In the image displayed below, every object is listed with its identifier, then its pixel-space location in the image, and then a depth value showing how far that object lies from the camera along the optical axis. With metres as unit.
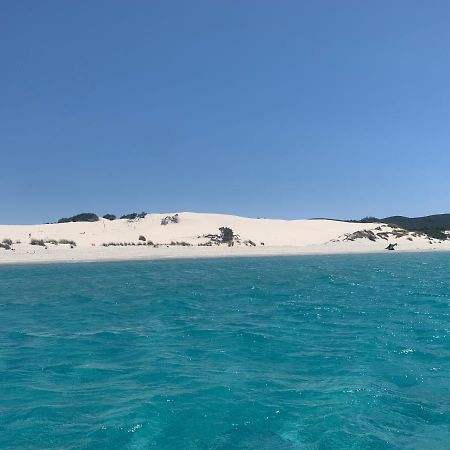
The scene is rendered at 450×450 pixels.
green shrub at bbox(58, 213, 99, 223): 56.49
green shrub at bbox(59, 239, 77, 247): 38.37
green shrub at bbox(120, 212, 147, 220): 56.41
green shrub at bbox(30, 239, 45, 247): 36.50
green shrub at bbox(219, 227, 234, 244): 46.06
